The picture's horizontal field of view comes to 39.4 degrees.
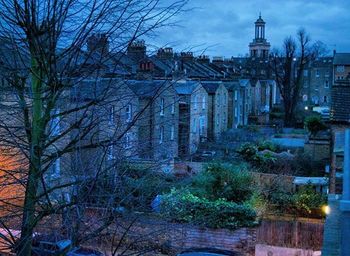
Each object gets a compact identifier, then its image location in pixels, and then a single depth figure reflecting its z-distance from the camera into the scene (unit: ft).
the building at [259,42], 312.54
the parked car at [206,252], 46.93
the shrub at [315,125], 116.57
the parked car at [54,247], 19.92
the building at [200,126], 105.03
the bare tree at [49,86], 18.83
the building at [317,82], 263.70
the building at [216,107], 129.90
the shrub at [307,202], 64.54
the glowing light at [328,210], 33.27
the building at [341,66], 236.92
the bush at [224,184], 66.69
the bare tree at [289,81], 167.43
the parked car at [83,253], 33.89
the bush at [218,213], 55.27
